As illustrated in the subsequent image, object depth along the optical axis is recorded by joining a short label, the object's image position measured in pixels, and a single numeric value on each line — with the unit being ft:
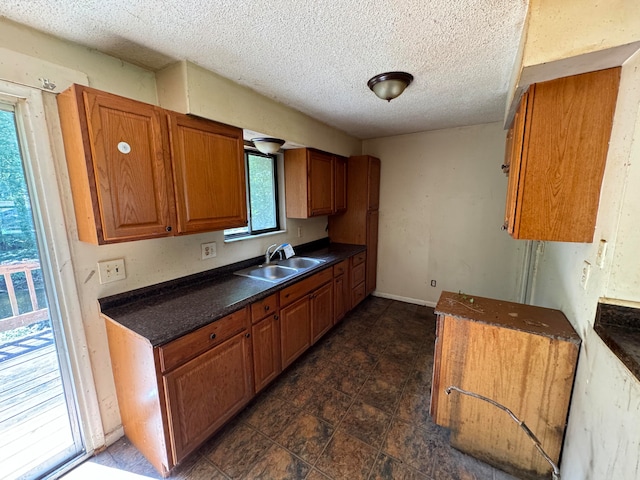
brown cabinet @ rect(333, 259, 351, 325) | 9.14
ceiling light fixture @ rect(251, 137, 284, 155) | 7.18
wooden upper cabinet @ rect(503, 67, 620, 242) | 3.63
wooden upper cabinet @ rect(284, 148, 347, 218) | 8.87
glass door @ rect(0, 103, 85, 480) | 4.13
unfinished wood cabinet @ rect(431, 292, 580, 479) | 4.17
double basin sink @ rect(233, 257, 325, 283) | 7.23
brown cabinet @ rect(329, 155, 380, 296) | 10.91
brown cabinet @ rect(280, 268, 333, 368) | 6.82
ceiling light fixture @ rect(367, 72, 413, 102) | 5.52
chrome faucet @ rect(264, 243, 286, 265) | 8.39
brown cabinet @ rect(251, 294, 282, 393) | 5.88
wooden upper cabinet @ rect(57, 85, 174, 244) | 3.94
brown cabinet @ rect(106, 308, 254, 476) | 4.24
